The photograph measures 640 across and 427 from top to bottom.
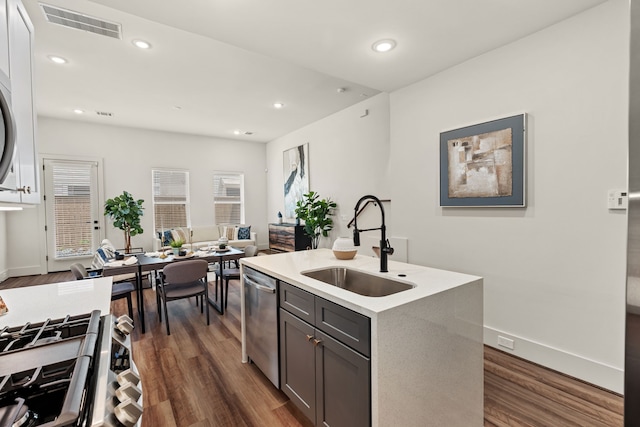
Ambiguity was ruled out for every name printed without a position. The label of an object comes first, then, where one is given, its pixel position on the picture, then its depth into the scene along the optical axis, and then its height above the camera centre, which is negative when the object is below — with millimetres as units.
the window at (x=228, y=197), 7524 +331
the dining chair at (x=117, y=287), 3049 -889
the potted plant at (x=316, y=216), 5504 -147
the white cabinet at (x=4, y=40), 1059 +652
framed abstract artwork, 2500 +395
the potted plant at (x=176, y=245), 3985 -494
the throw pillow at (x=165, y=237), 6020 -573
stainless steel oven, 636 -427
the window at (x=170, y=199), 6707 +270
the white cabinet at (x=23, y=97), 1164 +499
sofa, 6316 -595
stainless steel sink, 1845 -509
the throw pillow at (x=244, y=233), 7129 -590
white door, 5695 -10
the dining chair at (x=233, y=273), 3875 -887
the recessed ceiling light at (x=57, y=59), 3273 +1761
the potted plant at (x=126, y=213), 5316 -41
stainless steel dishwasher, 2020 -849
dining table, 3166 -623
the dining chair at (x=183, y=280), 3091 -768
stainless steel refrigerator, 574 -76
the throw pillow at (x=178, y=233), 6206 -514
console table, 6191 -650
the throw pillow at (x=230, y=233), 7039 -573
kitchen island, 1250 -678
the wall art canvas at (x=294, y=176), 6418 +773
